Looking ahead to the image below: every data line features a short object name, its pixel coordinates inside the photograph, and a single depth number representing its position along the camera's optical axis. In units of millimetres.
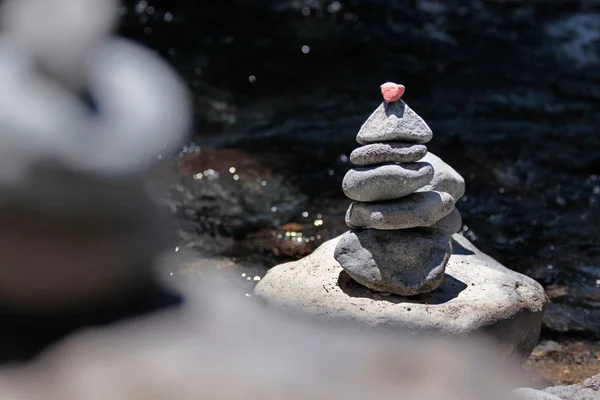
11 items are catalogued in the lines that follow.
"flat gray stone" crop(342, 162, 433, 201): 4773
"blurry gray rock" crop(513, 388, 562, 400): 3026
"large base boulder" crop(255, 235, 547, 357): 4512
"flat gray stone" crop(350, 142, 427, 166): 4777
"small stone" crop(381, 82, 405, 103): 4682
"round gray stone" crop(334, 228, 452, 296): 4859
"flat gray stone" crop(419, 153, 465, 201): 5645
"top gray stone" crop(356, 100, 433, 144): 4777
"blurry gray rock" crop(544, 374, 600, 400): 3648
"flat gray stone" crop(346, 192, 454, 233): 4793
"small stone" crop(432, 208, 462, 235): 5688
